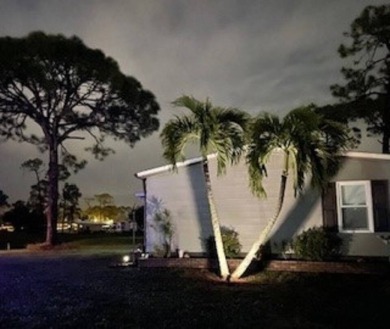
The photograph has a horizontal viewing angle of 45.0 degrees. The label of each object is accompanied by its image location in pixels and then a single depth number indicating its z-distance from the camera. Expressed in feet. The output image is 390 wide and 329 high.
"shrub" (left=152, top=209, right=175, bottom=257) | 47.26
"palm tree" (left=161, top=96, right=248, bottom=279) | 34.63
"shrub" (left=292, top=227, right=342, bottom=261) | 39.63
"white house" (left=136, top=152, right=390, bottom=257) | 41.19
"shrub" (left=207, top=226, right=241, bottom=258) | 41.83
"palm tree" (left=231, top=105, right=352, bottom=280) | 32.99
